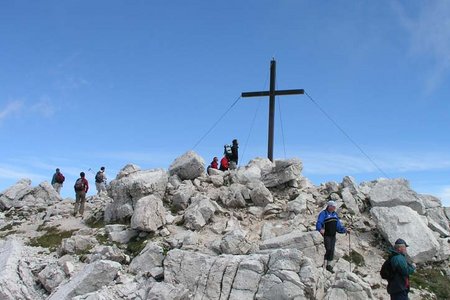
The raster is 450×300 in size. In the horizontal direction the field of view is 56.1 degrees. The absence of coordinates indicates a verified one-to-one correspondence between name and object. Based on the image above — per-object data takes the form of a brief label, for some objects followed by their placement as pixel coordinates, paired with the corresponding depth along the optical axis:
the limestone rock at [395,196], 17.55
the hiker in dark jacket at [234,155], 25.80
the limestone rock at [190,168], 22.06
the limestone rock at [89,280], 12.64
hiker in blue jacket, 13.75
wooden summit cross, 24.91
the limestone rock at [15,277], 13.52
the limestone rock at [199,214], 17.25
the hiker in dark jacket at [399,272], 10.16
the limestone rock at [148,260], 14.02
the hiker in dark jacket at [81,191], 22.23
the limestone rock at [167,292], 12.12
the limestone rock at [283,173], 20.05
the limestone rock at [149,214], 16.78
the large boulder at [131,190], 19.20
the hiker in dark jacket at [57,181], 28.36
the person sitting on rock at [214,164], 25.07
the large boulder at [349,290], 12.19
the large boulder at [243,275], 12.04
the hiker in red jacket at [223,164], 25.08
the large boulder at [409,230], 15.22
